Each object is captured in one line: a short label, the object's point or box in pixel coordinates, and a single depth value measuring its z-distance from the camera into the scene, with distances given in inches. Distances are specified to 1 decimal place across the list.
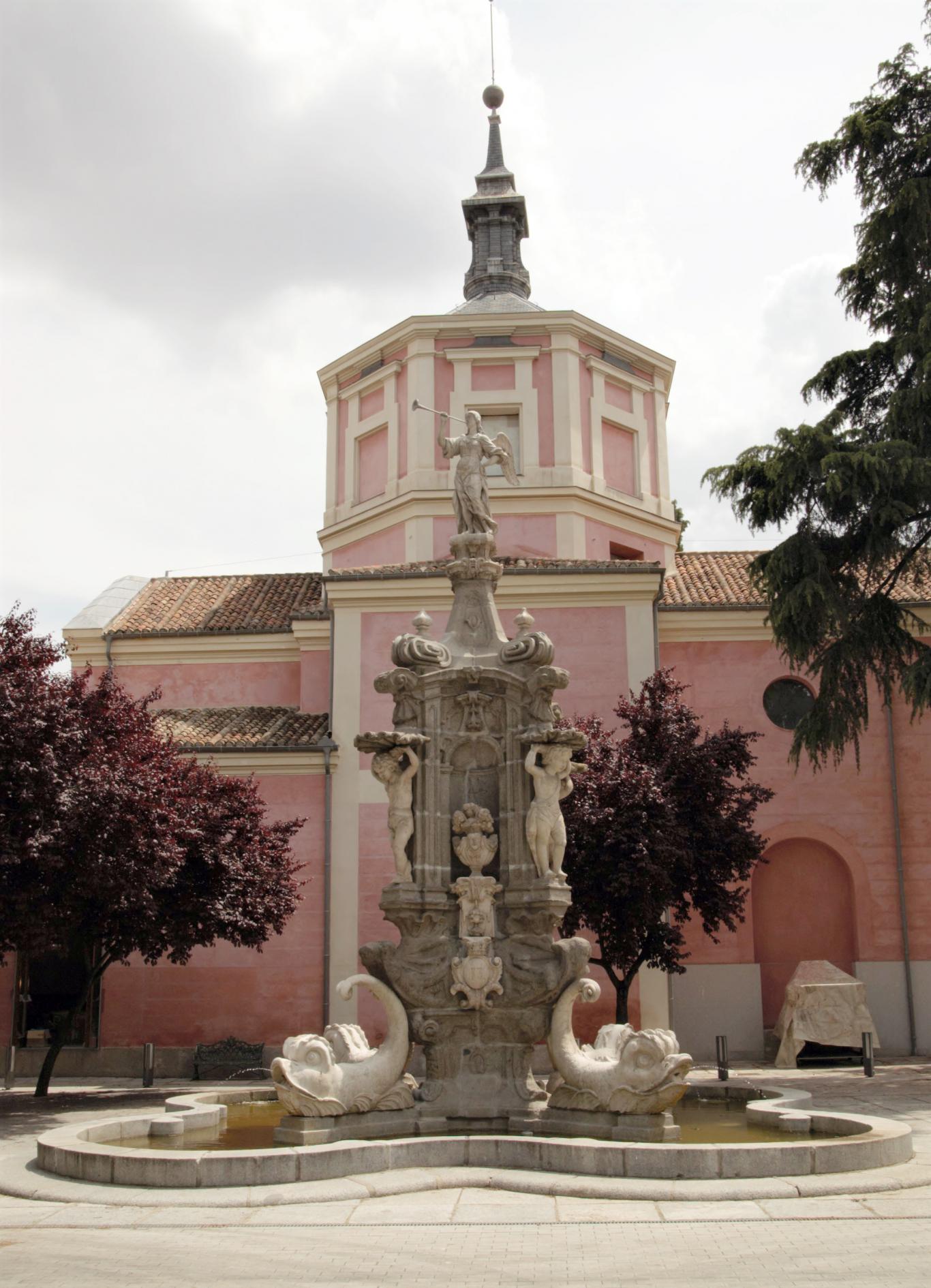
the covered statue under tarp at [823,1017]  855.1
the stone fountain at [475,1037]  378.6
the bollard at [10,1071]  770.8
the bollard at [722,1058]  695.1
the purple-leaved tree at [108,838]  618.8
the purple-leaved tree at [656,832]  757.3
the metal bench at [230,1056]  847.1
